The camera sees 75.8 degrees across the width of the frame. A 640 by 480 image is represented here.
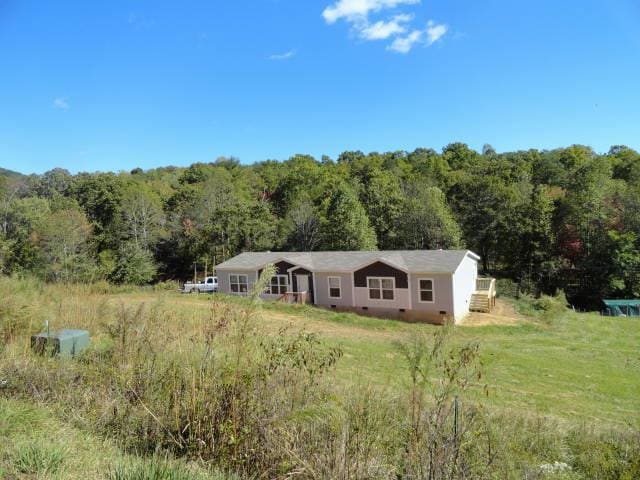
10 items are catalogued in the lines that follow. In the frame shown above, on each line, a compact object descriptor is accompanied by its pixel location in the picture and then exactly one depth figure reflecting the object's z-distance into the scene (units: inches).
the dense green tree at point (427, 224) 1369.3
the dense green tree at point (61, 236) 1289.4
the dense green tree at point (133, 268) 1295.5
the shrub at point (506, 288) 1151.4
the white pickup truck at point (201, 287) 1214.9
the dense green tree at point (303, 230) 1533.0
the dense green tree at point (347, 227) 1343.5
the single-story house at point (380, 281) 832.3
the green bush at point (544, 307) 894.1
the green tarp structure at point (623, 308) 1022.5
